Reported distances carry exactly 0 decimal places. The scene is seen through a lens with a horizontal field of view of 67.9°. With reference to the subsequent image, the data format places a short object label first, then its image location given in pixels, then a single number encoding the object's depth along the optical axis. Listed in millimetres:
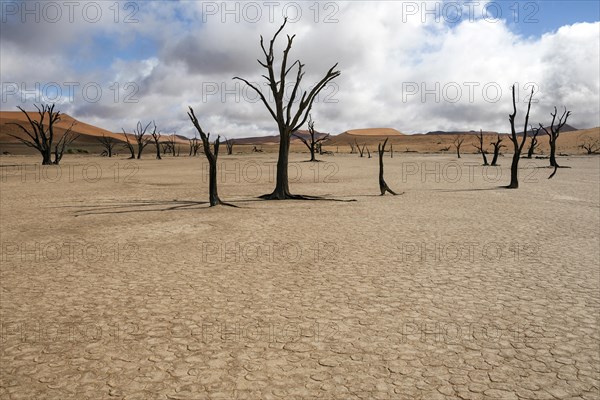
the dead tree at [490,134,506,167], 34438
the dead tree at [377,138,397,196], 16344
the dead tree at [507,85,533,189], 19009
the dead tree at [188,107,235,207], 13148
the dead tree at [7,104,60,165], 35100
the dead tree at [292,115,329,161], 40219
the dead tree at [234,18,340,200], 14945
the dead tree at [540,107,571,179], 31272
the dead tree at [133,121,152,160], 49262
